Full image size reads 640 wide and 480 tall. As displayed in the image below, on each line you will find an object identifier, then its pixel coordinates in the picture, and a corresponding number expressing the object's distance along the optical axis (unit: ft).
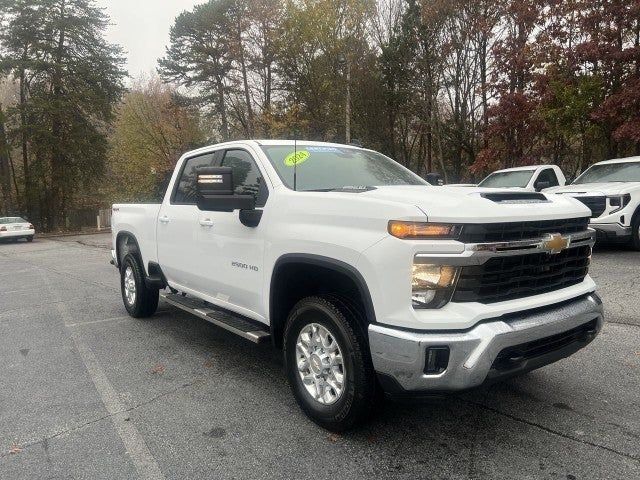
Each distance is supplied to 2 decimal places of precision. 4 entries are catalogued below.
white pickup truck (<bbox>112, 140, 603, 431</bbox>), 8.64
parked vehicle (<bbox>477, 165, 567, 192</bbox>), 38.04
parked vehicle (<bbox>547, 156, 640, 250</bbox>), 29.40
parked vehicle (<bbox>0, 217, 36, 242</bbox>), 77.41
